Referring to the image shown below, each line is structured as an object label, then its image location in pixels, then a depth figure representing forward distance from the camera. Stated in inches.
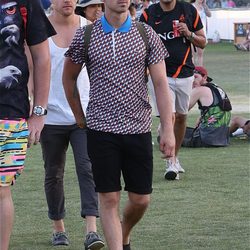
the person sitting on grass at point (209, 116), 495.5
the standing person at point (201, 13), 809.4
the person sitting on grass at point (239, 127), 517.4
